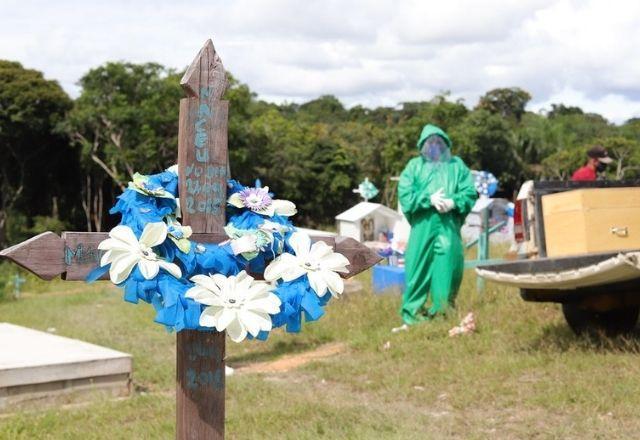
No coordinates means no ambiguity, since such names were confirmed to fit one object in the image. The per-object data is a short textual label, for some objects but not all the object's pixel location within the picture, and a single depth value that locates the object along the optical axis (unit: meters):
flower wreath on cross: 3.00
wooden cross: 3.27
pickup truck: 6.11
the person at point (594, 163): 9.16
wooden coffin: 6.56
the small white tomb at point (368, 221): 17.78
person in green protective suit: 9.23
